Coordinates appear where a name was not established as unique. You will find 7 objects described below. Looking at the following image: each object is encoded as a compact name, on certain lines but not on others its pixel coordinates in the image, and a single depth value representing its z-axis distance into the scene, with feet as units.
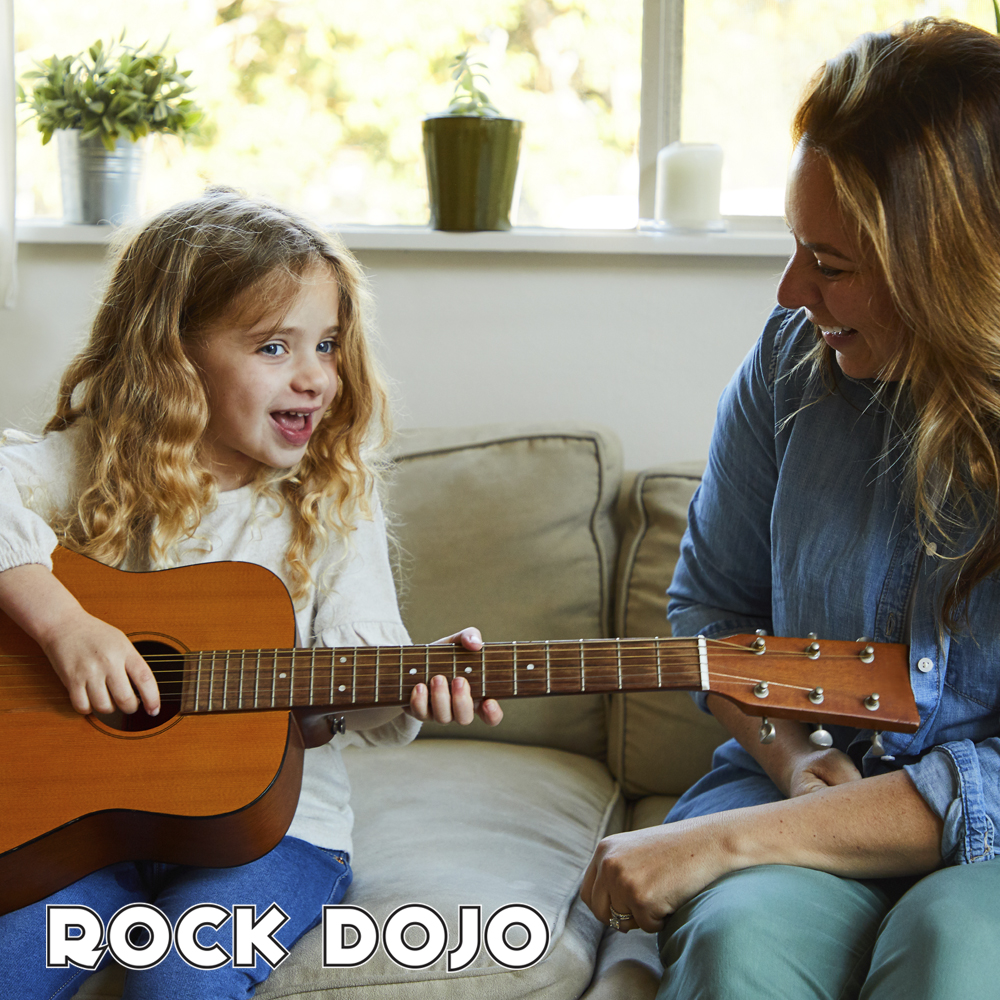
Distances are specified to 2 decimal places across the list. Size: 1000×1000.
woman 2.64
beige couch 4.20
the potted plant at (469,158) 5.58
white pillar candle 5.65
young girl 3.74
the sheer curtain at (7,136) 5.47
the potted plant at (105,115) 5.67
